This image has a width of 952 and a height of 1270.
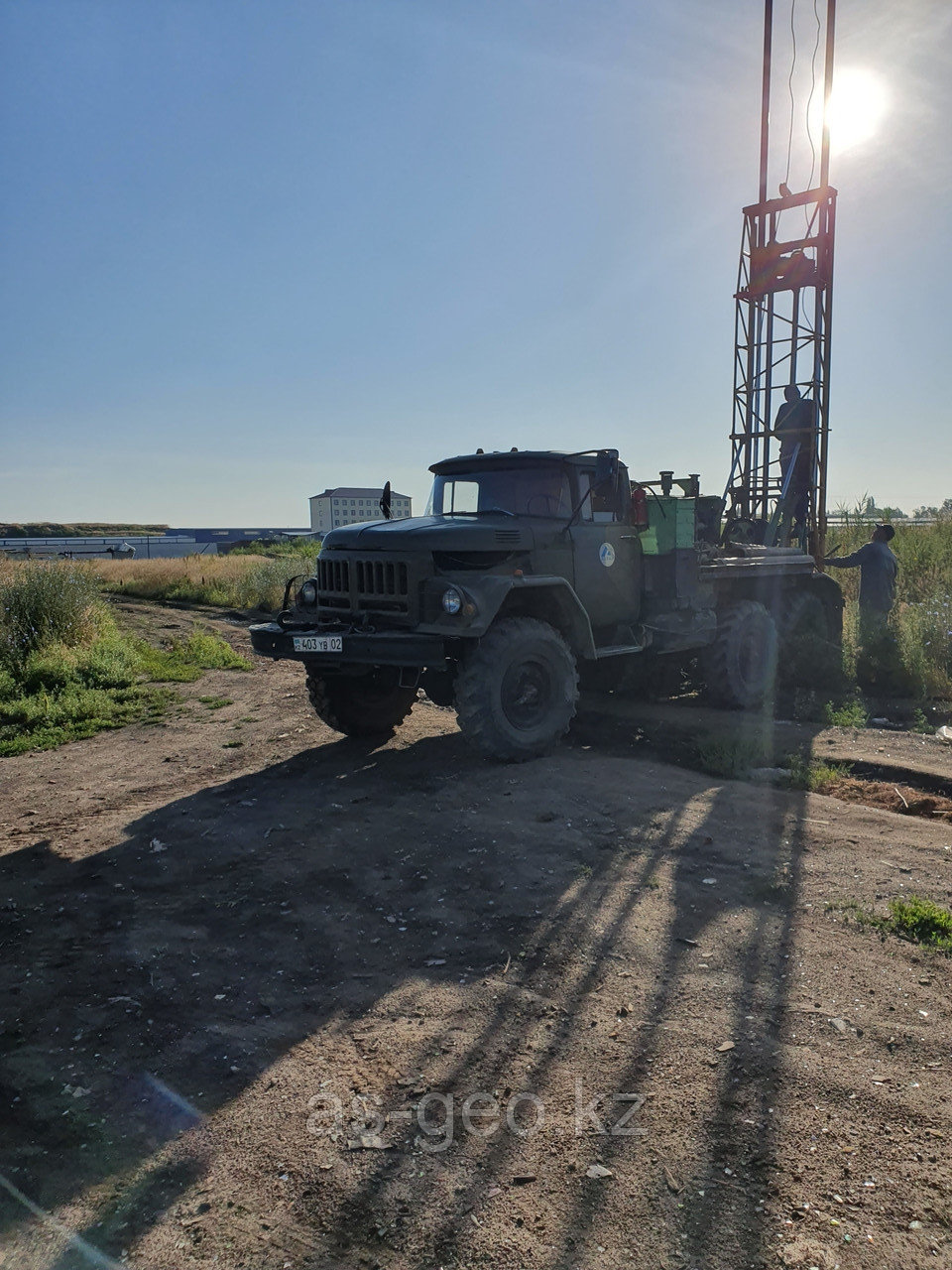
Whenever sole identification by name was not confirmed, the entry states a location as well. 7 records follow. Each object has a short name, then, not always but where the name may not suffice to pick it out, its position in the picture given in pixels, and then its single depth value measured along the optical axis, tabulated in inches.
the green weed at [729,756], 266.5
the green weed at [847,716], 329.7
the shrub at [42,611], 428.8
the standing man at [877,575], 424.5
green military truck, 253.8
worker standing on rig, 538.3
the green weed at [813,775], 249.0
